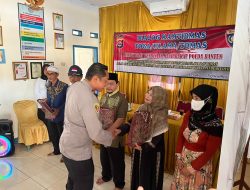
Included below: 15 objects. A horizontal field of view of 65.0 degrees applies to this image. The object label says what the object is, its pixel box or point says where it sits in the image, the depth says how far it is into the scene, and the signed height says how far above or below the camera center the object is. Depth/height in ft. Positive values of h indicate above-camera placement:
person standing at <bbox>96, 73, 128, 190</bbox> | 7.35 -1.96
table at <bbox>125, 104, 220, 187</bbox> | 8.84 -3.47
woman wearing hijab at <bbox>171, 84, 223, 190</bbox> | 5.31 -1.97
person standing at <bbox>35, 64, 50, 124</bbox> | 12.19 -1.59
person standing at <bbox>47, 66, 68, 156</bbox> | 10.01 -1.72
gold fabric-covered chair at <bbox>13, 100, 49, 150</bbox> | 11.46 -3.70
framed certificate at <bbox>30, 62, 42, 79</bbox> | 13.08 -0.40
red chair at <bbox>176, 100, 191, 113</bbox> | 9.97 -1.97
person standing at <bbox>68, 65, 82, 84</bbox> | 10.20 -0.50
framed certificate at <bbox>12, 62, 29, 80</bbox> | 12.29 -0.46
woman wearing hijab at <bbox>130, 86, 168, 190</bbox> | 6.28 -2.70
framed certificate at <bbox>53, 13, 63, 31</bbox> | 14.05 +3.05
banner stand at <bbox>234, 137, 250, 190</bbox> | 6.79 -3.93
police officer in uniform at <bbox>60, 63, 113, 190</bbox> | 4.88 -1.64
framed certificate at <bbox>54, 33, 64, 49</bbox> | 14.37 +1.69
